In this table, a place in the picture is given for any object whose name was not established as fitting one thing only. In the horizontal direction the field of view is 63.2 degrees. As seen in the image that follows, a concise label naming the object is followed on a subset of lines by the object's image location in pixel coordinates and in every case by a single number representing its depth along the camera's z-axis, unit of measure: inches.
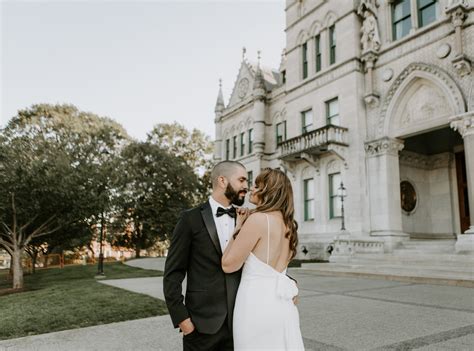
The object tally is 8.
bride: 108.0
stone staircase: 502.4
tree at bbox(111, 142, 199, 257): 1562.5
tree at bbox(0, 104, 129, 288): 653.9
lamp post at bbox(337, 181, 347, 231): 788.6
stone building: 736.3
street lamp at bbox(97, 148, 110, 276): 772.8
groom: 109.8
